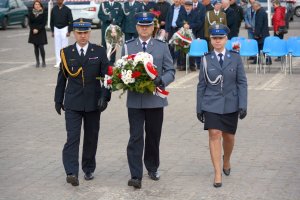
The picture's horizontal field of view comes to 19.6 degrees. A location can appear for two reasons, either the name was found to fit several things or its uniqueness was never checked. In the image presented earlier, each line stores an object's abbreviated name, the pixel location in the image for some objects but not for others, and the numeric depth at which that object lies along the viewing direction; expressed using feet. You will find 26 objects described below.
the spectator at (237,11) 76.15
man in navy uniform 31.42
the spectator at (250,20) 73.87
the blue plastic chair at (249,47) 68.08
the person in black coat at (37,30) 73.46
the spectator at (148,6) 75.31
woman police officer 30.83
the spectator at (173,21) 70.33
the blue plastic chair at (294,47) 66.64
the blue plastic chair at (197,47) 68.03
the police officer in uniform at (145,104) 30.91
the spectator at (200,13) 69.62
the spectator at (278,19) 76.74
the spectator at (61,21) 72.49
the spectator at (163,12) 75.10
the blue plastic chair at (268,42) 67.67
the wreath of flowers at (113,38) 71.51
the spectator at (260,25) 72.02
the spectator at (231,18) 73.10
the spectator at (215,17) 69.31
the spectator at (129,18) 73.76
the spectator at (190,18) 69.36
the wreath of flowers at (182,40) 68.13
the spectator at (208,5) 75.56
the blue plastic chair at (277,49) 67.10
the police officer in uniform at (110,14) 73.97
